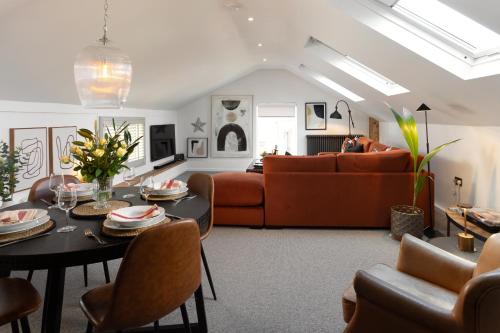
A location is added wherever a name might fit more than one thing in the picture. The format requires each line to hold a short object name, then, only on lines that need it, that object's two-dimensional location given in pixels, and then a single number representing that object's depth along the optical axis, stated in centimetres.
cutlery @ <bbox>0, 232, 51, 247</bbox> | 139
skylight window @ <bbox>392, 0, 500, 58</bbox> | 258
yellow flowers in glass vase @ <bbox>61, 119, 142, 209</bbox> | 183
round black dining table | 130
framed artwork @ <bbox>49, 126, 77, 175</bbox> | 360
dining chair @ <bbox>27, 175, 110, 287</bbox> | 231
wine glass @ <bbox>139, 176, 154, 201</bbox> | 217
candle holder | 279
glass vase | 191
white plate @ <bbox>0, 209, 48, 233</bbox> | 147
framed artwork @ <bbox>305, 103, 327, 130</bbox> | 829
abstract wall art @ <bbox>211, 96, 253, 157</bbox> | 838
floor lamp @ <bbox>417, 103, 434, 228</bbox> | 379
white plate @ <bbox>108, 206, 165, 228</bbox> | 153
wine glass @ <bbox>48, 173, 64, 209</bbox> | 236
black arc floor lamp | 636
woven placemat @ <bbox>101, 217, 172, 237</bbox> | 149
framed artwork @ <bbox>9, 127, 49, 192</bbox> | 311
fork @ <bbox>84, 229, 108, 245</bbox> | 143
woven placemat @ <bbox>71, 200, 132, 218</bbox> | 182
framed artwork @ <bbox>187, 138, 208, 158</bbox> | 851
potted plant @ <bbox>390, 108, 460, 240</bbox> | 336
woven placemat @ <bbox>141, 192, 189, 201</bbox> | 213
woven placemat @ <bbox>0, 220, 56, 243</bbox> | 143
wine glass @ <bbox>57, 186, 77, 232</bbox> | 166
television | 668
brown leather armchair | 114
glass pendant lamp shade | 193
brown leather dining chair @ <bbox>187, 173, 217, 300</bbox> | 230
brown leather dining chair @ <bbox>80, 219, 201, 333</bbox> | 129
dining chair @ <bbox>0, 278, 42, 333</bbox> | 143
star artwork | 846
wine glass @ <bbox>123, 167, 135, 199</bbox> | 215
